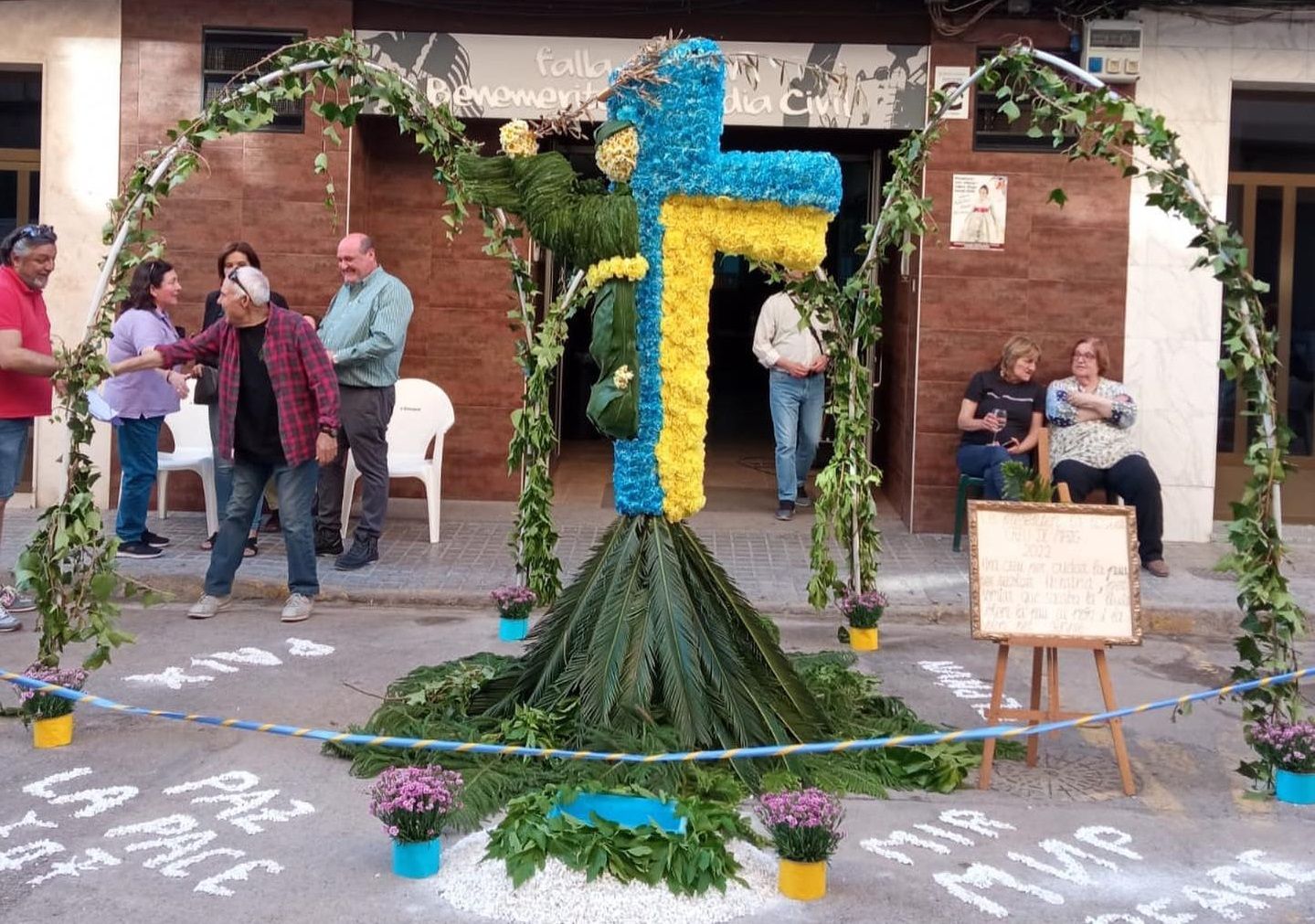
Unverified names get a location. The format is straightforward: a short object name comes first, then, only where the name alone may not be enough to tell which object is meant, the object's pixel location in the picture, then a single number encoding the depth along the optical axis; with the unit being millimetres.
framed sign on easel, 6316
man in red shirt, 7969
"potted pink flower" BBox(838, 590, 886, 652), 8461
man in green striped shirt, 9969
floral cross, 5840
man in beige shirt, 12039
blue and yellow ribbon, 5207
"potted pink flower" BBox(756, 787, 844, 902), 4934
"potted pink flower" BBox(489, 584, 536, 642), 8367
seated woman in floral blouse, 10297
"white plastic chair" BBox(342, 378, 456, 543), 11102
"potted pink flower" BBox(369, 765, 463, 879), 5047
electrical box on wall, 11055
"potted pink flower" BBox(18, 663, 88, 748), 6438
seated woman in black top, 10805
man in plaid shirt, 8336
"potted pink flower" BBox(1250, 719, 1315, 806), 6027
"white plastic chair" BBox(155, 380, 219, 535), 10516
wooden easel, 6145
